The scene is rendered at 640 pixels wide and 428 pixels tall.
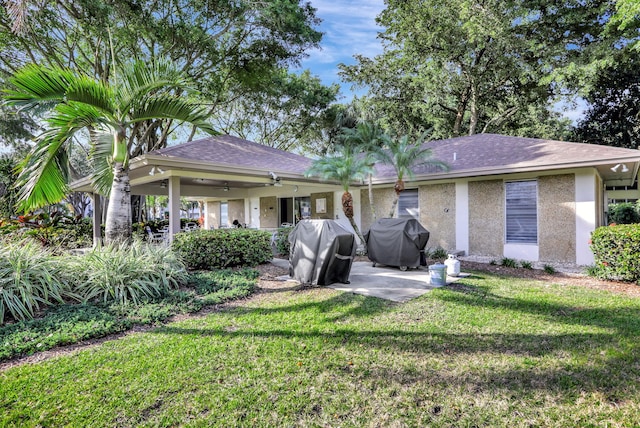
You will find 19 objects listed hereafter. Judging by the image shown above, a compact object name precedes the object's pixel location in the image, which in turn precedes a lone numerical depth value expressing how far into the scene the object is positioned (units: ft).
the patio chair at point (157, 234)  44.66
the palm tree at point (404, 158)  33.86
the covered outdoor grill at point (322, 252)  22.02
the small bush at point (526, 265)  28.68
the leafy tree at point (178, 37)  36.78
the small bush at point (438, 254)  34.61
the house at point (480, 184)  29.30
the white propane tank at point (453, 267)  24.89
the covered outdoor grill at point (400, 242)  27.48
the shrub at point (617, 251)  22.06
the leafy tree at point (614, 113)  61.34
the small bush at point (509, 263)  29.66
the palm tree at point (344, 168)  33.94
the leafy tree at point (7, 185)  56.08
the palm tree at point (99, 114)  18.21
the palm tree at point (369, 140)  36.17
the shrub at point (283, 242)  36.73
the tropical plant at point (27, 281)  15.40
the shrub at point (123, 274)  18.16
